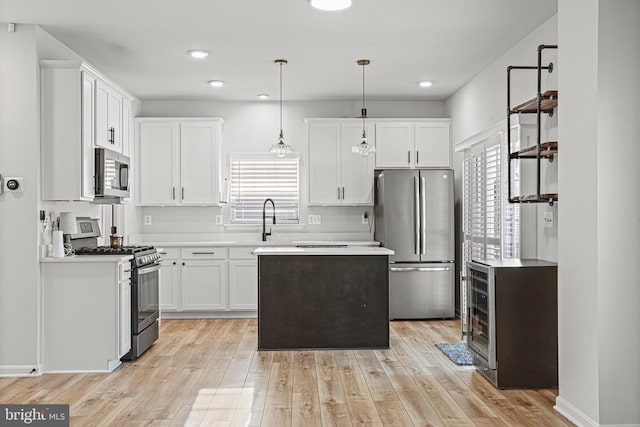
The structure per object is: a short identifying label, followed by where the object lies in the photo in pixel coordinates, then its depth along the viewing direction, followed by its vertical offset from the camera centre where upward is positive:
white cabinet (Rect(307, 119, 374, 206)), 7.17 +0.57
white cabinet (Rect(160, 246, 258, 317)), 6.81 -0.78
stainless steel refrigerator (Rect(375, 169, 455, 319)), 6.68 -0.31
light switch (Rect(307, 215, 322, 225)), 7.46 -0.11
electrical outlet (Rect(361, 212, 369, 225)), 7.47 -0.08
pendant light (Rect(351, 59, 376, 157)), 5.67 +0.62
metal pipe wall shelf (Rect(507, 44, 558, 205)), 3.98 +0.53
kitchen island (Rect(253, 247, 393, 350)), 5.13 -0.75
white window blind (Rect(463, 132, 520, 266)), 5.02 +0.05
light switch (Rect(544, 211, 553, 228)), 4.38 -0.06
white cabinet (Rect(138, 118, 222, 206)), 7.10 +0.59
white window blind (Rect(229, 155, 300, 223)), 7.46 +0.29
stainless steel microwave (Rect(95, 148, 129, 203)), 4.83 +0.31
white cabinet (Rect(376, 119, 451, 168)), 7.17 +0.82
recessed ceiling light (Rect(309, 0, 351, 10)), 3.99 +1.40
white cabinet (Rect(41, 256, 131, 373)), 4.46 -0.77
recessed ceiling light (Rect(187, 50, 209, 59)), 5.25 +1.41
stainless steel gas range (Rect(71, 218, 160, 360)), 4.86 -0.61
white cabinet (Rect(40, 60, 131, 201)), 4.51 +0.63
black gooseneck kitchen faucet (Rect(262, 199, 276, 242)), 7.27 -0.11
